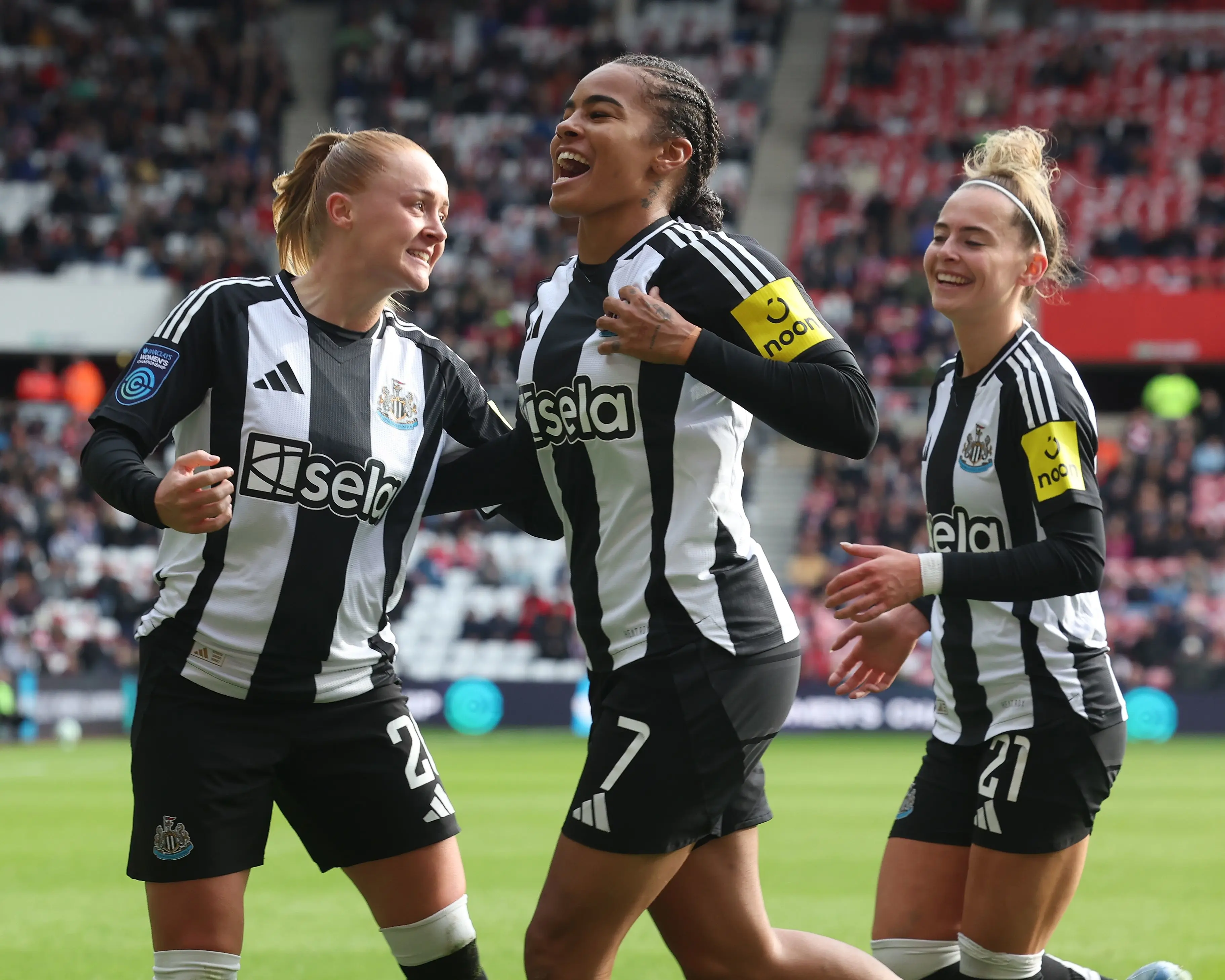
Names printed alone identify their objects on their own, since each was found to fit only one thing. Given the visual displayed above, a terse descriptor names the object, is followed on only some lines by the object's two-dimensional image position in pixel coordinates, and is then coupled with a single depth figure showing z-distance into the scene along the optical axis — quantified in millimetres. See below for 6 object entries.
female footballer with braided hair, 6719
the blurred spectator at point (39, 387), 44844
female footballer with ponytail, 7508
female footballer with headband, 7824
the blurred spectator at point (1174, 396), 45656
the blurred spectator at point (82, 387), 44031
